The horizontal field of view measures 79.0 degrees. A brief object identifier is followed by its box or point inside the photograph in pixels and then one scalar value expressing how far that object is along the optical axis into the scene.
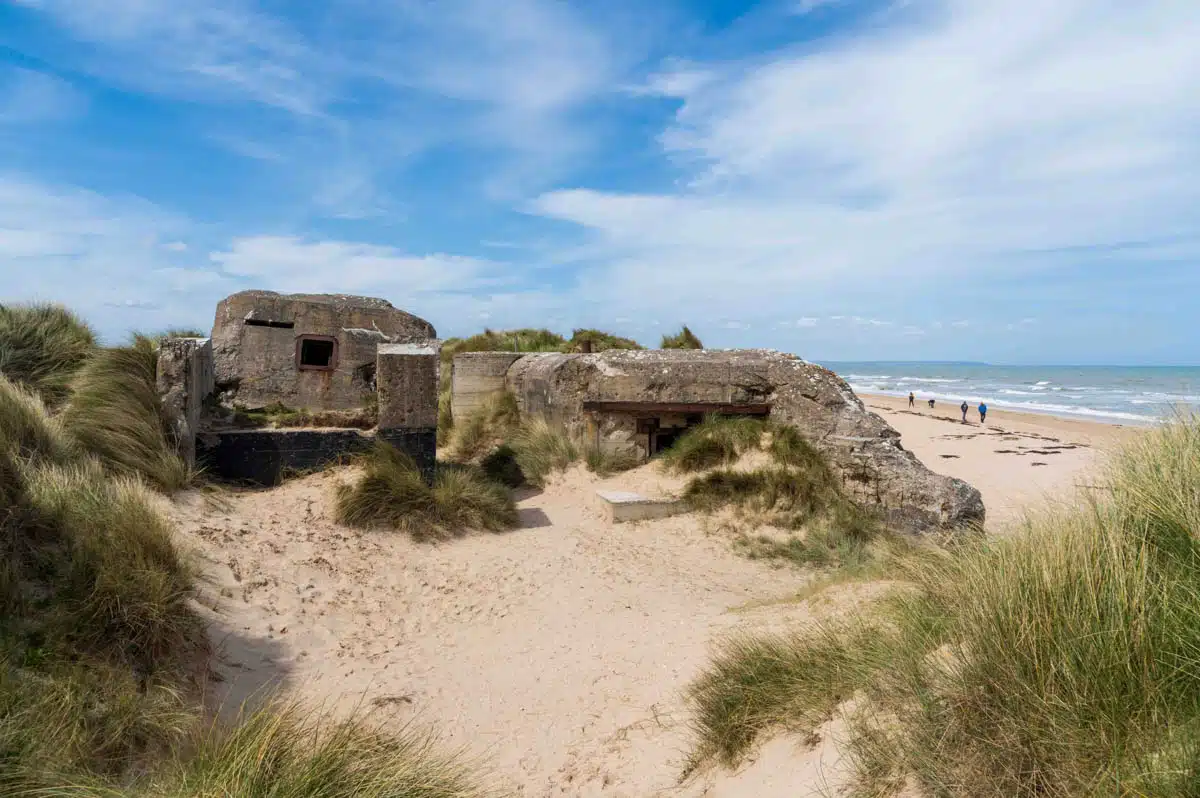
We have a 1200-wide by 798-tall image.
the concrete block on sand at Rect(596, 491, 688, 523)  7.86
